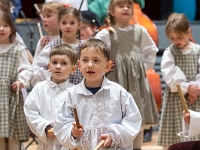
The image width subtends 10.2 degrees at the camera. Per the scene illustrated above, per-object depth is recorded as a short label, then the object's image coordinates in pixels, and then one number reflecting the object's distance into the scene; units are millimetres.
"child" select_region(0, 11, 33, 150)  8004
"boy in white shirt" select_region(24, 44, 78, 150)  6890
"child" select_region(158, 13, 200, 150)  8323
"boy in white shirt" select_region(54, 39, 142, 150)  6101
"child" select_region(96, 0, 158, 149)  8337
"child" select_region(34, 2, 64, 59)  8683
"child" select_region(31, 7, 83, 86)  7997
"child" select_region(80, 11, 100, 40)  9587
